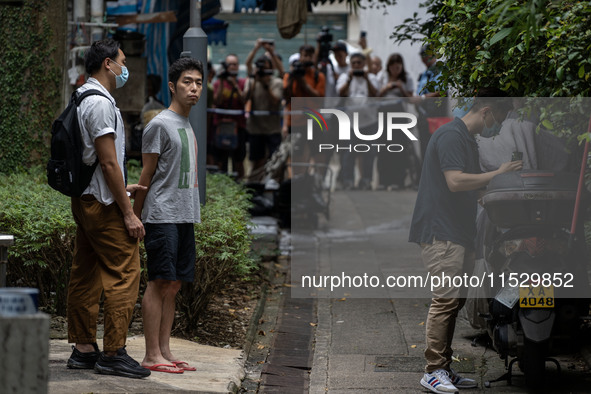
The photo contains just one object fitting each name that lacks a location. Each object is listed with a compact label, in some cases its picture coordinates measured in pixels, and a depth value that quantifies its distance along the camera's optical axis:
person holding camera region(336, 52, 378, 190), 29.87
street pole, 14.20
